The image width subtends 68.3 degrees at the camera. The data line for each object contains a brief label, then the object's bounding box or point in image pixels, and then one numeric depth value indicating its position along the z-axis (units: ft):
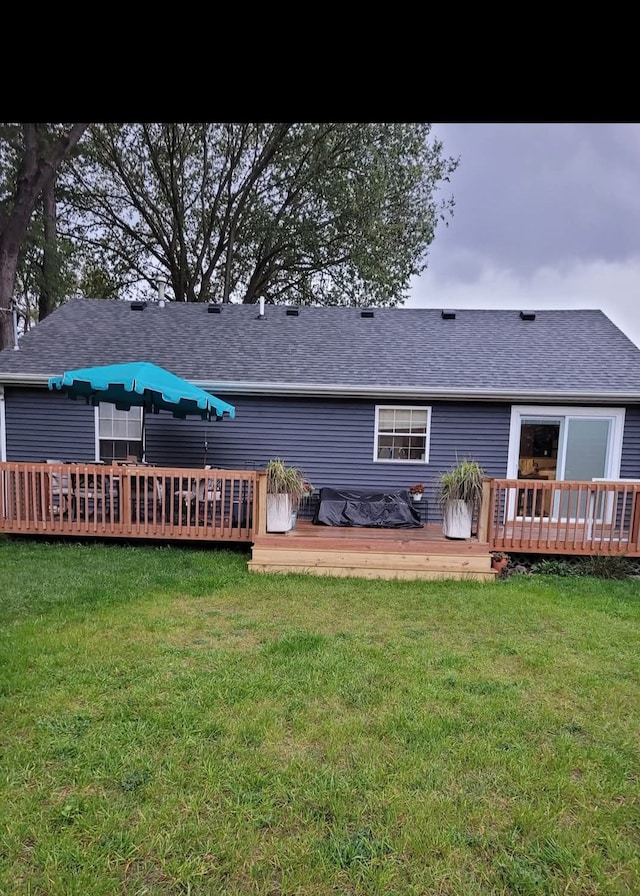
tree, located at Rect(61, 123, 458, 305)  53.83
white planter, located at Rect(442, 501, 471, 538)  18.25
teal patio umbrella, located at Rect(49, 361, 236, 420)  18.29
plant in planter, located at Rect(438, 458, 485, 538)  18.07
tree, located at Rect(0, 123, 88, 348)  37.32
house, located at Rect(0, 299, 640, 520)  24.03
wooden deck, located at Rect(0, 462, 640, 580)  17.75
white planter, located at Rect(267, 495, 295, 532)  18.53
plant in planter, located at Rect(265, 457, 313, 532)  18.45
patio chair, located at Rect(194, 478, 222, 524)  20.01
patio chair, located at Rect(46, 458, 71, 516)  20.20
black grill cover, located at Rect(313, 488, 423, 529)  22.11
